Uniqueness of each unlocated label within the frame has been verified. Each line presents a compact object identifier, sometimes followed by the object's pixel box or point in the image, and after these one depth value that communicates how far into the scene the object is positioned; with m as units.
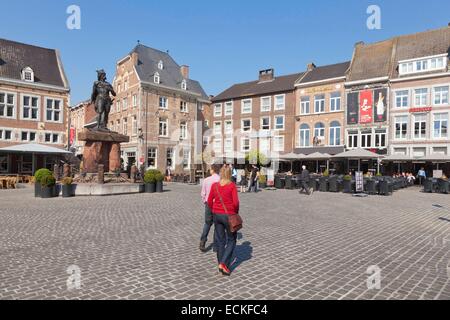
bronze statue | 16.41
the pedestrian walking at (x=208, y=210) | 5.86
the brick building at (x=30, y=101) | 27.73
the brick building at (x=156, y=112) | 36.75
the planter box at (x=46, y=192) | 13.93
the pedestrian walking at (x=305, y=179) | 18.06
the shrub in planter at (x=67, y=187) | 14.19
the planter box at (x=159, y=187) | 17.51
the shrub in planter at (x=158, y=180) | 17.41
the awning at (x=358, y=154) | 23.12
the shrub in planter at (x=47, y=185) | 13.84
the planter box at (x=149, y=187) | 16.95
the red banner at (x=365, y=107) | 31.72
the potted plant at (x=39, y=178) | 13.95
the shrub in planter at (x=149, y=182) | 16.98
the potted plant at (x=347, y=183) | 19.35
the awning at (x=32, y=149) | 21.45
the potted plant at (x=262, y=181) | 23.16
